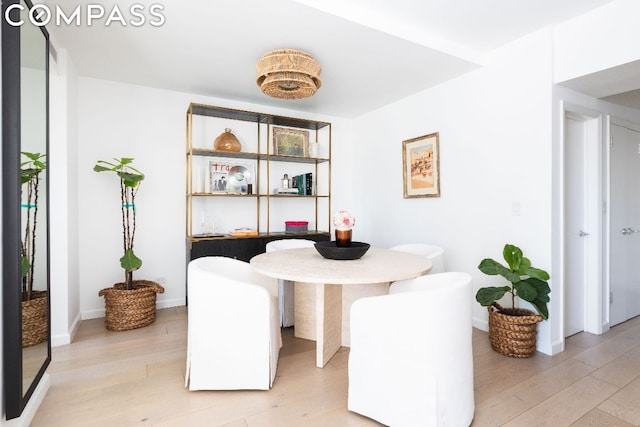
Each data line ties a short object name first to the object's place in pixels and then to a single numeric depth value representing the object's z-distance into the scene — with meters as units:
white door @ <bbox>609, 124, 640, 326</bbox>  3.25
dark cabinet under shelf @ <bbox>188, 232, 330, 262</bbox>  3.39
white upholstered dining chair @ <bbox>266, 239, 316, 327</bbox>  3.10
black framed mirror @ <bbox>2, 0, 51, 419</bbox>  1.48
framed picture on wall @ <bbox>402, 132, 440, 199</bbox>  3.46
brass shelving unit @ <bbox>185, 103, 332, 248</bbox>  3.62
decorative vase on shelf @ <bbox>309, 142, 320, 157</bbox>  4.20
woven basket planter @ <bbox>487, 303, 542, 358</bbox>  2.46
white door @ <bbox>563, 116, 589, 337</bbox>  2.90
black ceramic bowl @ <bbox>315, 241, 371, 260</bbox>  2.30
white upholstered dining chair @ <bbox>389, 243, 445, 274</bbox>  2.84
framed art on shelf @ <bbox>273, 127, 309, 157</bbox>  4.14
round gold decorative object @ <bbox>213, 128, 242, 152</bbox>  3.65
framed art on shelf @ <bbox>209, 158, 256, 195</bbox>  3.79
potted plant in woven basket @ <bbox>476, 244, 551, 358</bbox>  2.41
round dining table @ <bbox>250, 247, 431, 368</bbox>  1.87
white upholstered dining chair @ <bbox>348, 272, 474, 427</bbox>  1.53
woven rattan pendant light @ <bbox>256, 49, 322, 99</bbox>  2.35
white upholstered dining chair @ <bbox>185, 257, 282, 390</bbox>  1.91
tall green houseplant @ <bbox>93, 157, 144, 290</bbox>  2.97
